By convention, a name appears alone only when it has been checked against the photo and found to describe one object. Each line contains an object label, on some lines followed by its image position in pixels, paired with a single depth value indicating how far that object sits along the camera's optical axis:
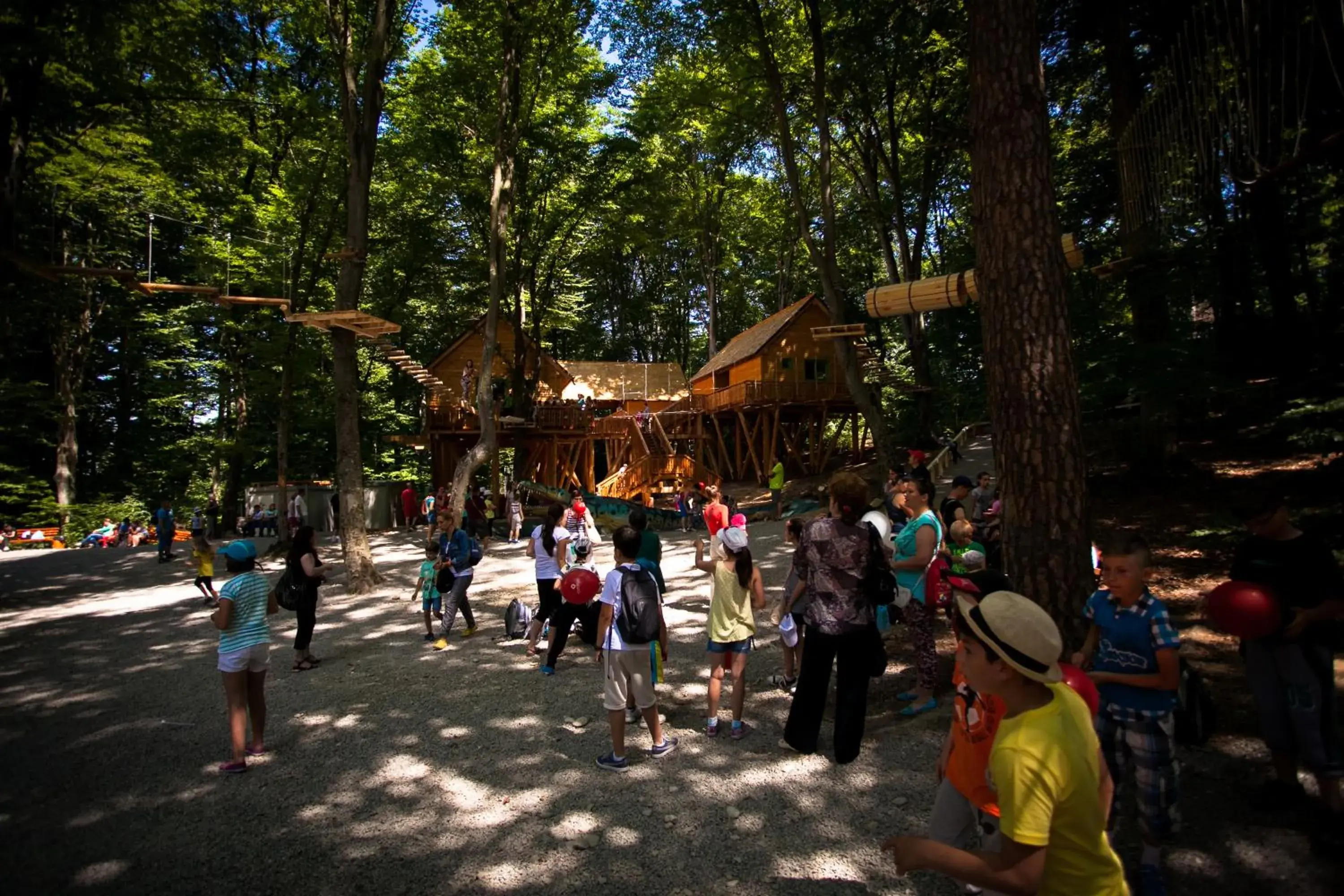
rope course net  3.91
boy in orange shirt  2.34
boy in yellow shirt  1.51
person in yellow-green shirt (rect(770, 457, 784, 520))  19.03
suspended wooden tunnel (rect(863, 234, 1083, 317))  5.48
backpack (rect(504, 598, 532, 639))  7.67
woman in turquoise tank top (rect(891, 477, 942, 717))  4.66
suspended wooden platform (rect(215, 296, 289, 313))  11.55
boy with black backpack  4.29
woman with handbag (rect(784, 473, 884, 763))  3.80
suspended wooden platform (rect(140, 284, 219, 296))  10.60
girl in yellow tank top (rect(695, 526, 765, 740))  4.71
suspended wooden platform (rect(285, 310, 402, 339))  10.87
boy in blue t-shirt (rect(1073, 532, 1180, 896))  2.80
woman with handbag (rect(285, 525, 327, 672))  6.52
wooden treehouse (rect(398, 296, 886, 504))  25.06
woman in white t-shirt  7.04
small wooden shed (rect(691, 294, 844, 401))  27.42
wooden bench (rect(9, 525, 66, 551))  20.92
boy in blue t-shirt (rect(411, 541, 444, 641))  7.87
